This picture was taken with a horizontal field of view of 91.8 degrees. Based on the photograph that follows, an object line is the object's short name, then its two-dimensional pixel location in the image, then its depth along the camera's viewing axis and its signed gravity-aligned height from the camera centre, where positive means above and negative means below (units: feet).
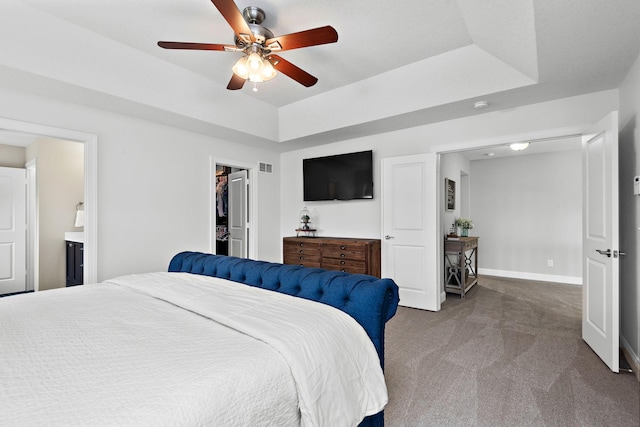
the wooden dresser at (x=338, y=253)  12.96 -1.76
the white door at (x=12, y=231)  14.69 -0.72
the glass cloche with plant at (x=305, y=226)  15.66 -0.62
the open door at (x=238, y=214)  15.70 +0.03
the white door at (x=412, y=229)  12.34 -0.63
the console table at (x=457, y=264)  14.42 -2.48
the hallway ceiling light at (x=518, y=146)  14.70 +3.18
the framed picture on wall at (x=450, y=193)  15.62 +1.03
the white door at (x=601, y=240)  7.56 -0.75
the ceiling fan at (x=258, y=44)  6.36 +3.81
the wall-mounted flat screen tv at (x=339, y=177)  14.06 +1.78
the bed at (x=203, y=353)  2.63 -1.52
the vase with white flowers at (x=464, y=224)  16.61 -0.59
